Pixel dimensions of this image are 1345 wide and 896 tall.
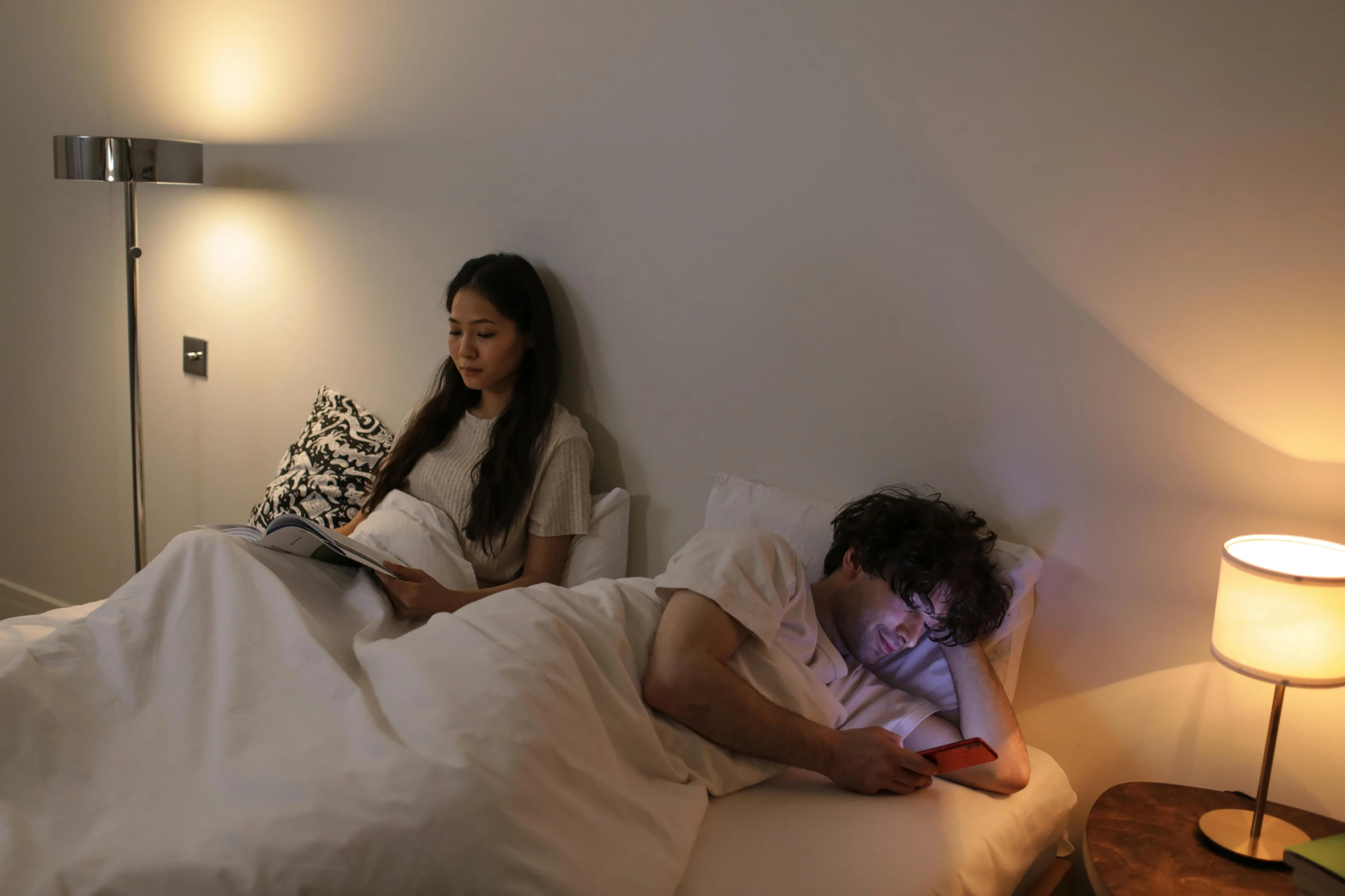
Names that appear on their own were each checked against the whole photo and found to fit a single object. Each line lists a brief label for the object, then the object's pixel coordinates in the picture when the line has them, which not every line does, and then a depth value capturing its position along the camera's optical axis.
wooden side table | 1.35
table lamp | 1.30
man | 1.51
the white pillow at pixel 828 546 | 1.71
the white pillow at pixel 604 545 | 2.20
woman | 2.17
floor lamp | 2.55
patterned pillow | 2.48
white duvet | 1.09
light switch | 3.04
